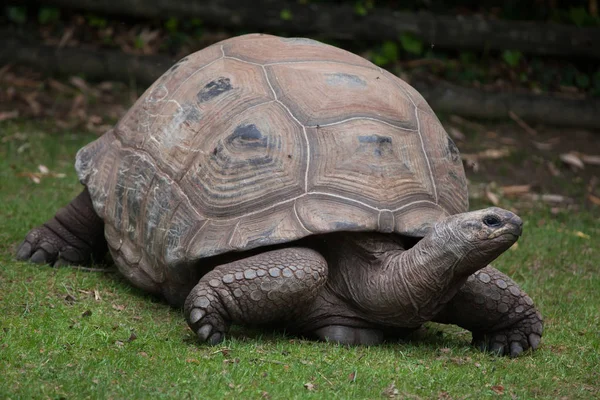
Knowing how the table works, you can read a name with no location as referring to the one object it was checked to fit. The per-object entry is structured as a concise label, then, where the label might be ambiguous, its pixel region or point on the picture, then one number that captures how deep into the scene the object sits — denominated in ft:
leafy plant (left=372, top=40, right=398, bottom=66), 69.56
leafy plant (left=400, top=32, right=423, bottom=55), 69.21
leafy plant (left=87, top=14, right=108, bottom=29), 70.13
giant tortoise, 28.89
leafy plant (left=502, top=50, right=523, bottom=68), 70.23
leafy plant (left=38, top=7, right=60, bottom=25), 69.51
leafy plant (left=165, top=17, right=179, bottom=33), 69.97
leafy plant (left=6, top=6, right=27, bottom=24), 68.95
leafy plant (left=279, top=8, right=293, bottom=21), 67.67
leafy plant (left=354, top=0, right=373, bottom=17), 68.23
